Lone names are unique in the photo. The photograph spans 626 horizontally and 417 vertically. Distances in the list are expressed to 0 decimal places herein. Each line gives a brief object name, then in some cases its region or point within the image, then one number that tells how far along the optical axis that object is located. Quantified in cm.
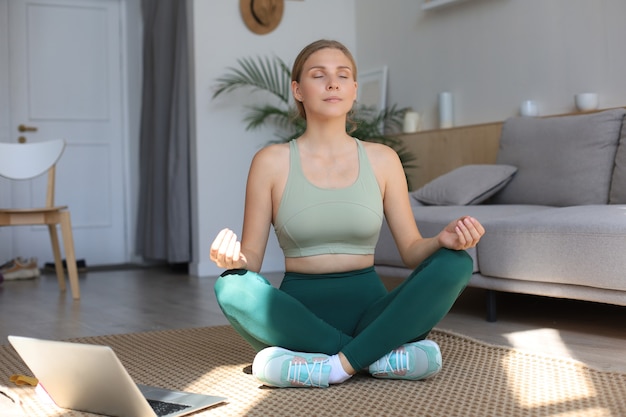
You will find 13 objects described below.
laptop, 170
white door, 608
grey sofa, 273
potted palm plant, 503
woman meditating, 201
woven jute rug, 182
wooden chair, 432
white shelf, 479
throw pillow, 380
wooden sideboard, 435
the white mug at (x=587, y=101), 388
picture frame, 539
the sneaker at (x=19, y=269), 527
